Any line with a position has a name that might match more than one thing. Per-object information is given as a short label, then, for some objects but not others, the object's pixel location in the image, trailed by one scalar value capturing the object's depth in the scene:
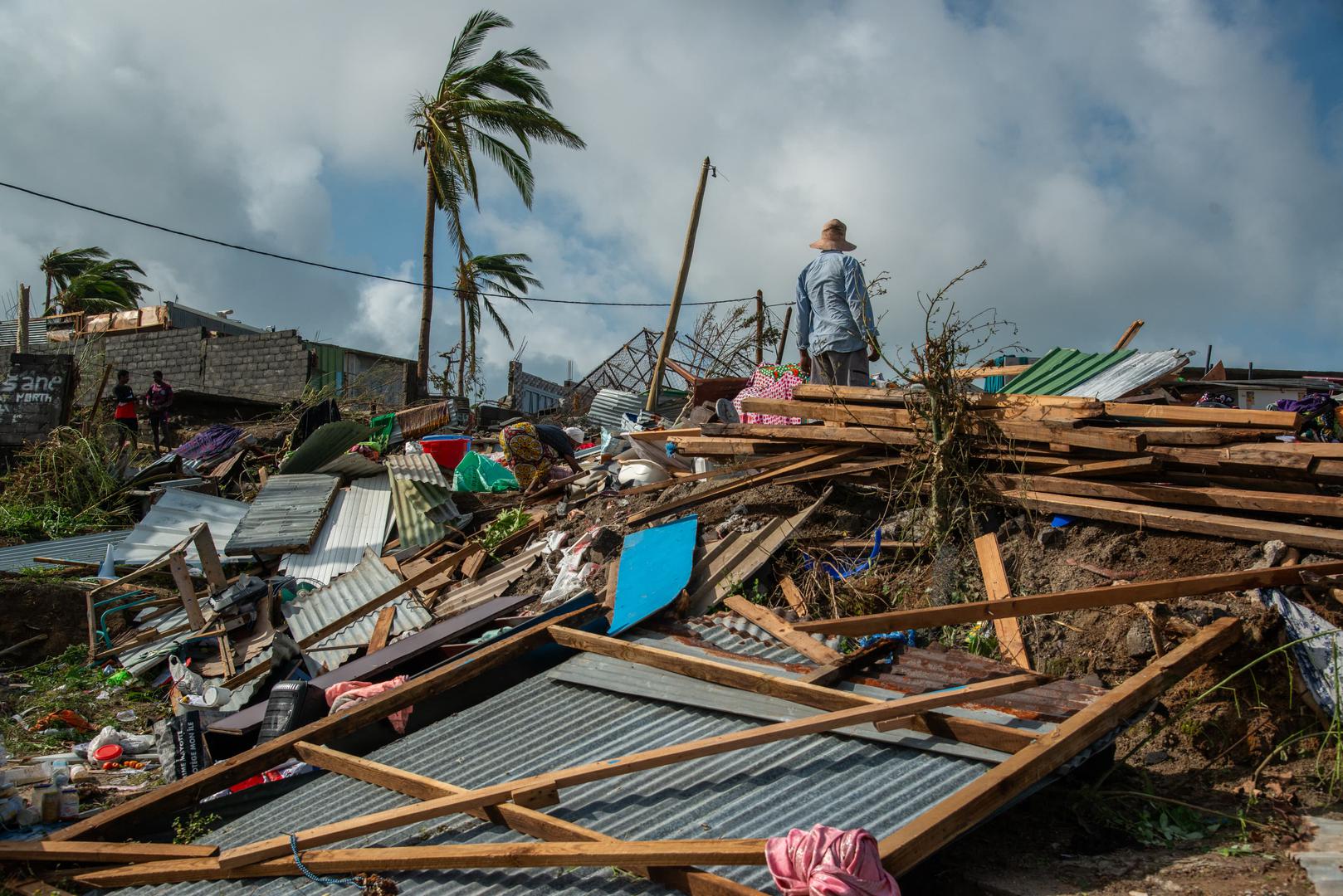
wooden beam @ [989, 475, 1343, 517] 4.28
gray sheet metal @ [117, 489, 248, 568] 10.02
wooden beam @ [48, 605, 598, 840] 4.54
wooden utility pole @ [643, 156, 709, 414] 13.06
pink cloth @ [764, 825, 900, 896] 2.55
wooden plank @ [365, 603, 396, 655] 7.29
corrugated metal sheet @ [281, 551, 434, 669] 7.59
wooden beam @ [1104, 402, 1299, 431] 4.62
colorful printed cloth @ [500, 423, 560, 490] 10.47
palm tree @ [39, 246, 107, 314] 29.78
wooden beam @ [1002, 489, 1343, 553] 4.15
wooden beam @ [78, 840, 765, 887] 2.83
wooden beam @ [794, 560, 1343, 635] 3.95
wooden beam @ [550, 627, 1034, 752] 3.37
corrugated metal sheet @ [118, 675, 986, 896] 3.17
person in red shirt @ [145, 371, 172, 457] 14.14
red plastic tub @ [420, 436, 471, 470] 11.40
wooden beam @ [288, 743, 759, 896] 2.80
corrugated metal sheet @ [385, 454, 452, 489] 10.23
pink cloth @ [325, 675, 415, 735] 5.43
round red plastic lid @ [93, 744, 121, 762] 6.26
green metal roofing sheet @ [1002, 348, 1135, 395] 8.28
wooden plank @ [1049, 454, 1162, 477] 4.82
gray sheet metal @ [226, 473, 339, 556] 9.68
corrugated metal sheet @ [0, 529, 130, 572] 10.05
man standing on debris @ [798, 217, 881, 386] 7.27
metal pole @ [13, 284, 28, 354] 19.02
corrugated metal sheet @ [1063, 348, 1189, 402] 7.94
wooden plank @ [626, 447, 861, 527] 6.28
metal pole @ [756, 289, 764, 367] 15.91
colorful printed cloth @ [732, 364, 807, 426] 8.73
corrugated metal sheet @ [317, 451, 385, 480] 11.02
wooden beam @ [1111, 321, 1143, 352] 9.23
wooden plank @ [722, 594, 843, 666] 4.54
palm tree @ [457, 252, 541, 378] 21.77
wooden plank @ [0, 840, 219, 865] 4.25
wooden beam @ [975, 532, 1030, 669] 4.61
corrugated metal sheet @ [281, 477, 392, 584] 9.49
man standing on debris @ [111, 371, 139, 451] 14.38
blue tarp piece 5.38
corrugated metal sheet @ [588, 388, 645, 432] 13.62
